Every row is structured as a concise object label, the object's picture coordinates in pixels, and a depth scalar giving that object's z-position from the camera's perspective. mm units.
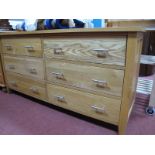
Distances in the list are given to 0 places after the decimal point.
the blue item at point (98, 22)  1255
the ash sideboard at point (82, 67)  756
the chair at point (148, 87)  1141
